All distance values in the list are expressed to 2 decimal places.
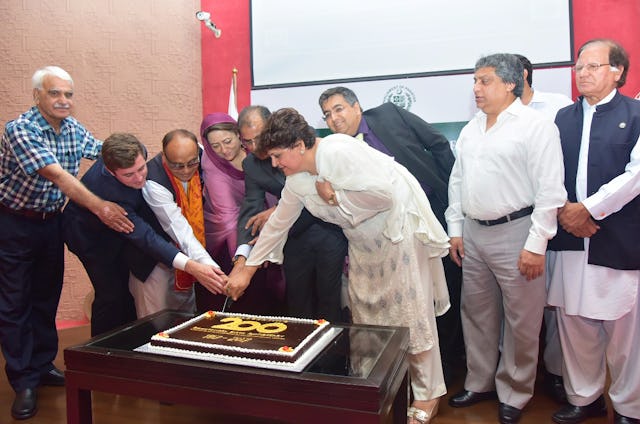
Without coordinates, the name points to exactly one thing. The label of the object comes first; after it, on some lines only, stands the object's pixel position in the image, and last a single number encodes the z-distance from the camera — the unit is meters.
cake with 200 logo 1.45
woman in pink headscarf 2.46
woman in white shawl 1.76
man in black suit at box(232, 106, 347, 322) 2.27
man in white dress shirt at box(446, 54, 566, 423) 1.92
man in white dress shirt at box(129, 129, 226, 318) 2.29
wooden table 1.29
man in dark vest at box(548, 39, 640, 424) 1.90
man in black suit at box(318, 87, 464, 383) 2.41
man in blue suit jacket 2.16
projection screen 3.36
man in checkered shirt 2.23
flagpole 3.79
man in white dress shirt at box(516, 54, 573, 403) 2.37
